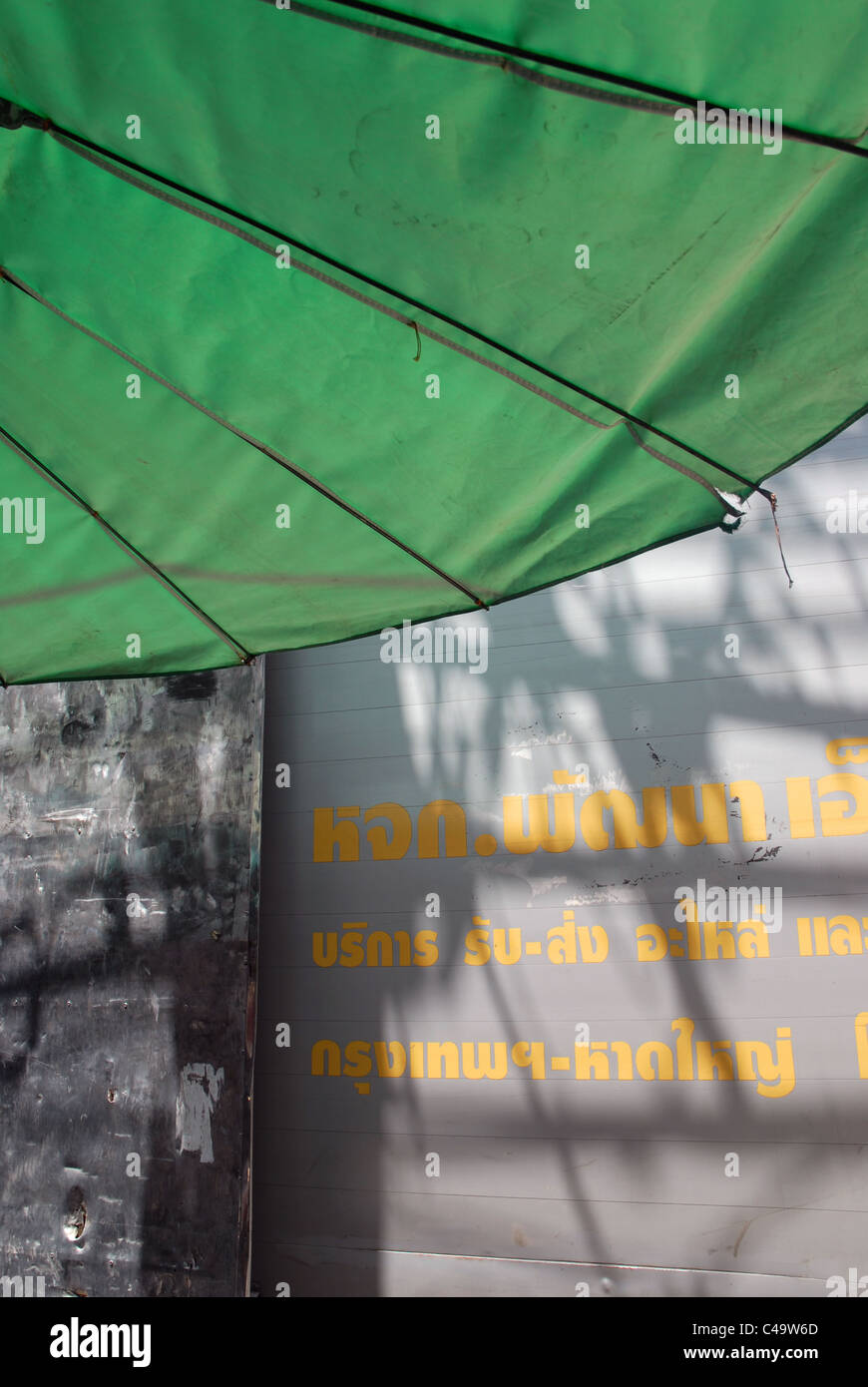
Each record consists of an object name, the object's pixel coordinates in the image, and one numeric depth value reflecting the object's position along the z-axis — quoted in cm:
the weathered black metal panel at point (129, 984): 426
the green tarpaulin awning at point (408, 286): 107
